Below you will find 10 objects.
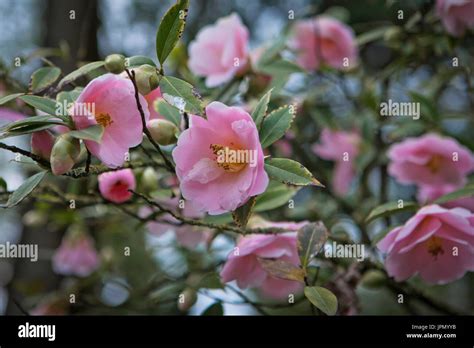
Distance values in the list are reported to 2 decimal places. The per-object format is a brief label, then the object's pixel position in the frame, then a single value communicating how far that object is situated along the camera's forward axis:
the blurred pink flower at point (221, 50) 1.45
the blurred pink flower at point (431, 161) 1.50
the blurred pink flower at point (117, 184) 1.28
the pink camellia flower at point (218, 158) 1.13
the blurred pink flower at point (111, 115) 1.12
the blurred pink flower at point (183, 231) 1.46
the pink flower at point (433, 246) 1.23
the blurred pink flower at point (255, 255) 1.25
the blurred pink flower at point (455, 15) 1.48
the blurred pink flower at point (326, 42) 1.71
